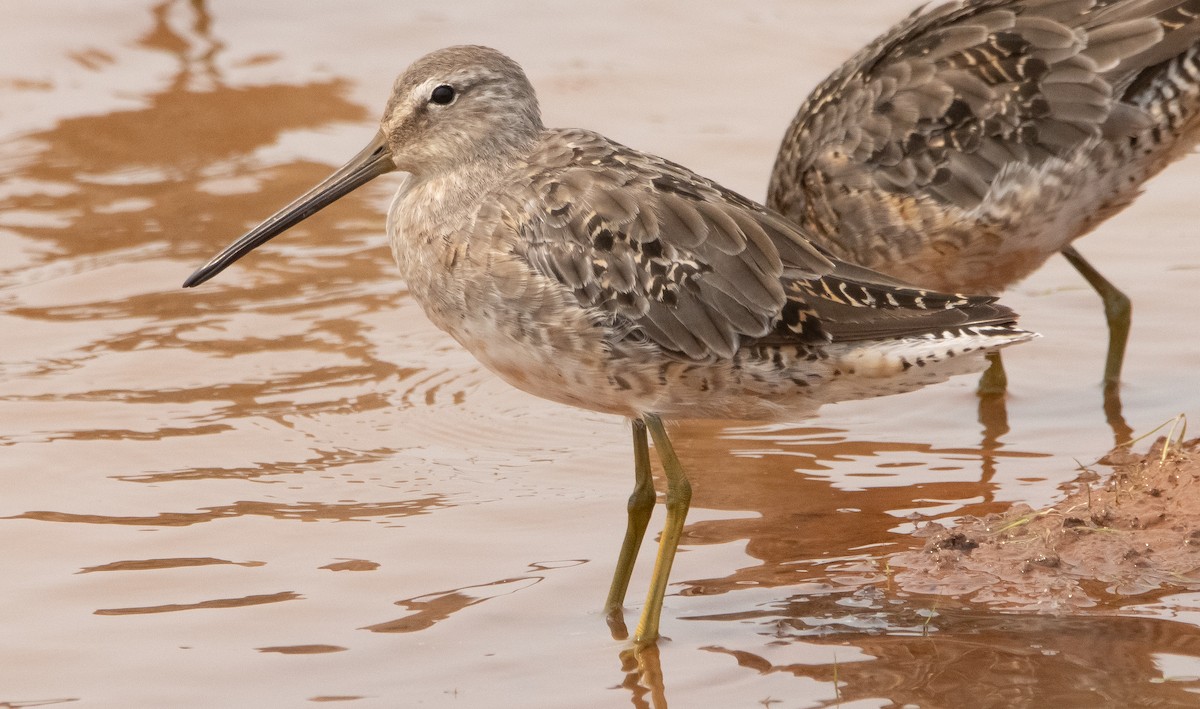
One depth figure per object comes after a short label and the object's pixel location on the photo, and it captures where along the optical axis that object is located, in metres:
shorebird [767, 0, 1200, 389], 12.19
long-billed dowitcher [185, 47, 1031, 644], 9.31
